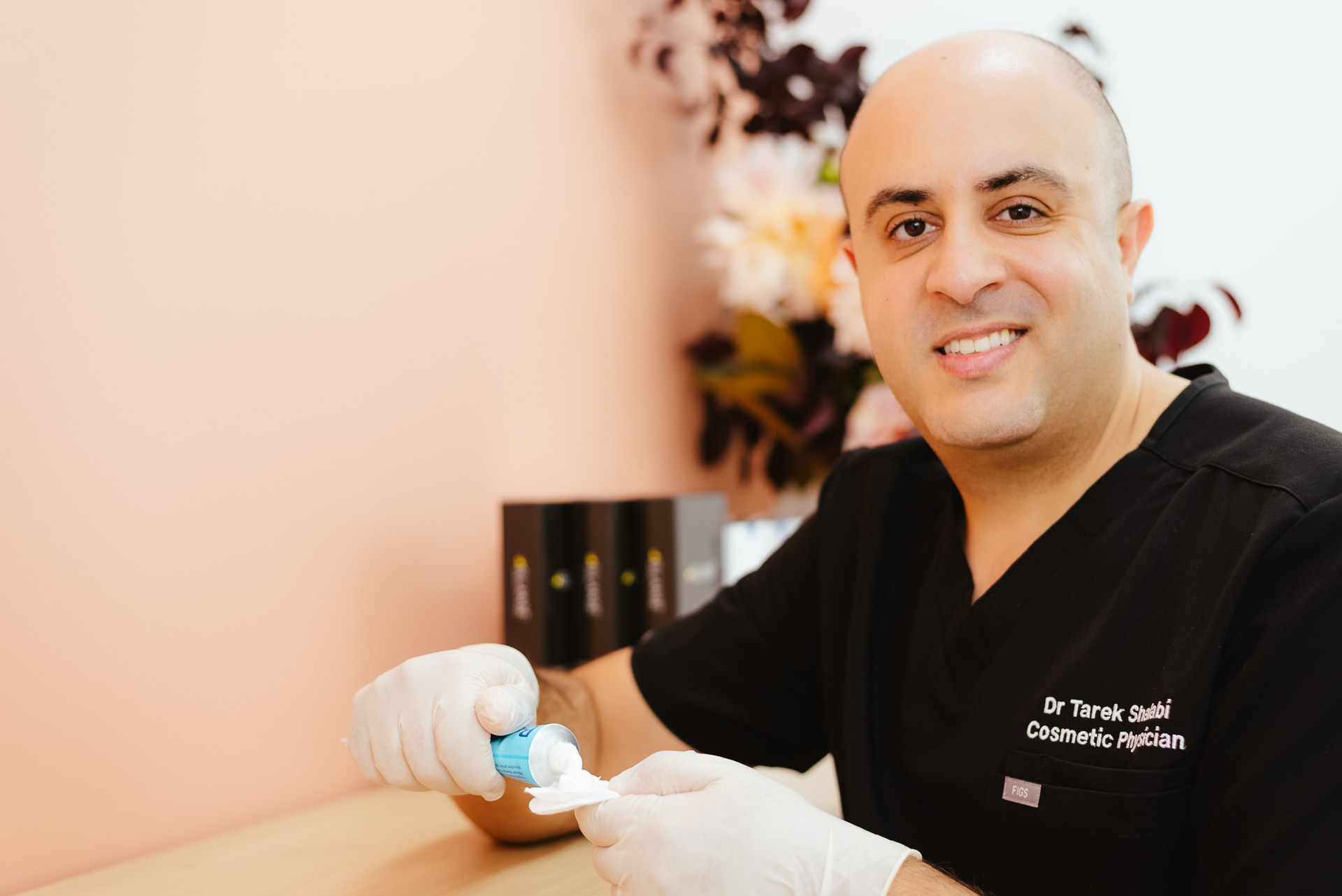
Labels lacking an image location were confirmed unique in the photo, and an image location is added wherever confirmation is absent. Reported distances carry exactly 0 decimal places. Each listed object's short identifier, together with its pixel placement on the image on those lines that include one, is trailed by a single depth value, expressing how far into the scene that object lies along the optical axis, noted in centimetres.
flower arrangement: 156
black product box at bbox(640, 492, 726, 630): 131
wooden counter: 85
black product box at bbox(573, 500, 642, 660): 131
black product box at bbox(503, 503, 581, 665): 126
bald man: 66
